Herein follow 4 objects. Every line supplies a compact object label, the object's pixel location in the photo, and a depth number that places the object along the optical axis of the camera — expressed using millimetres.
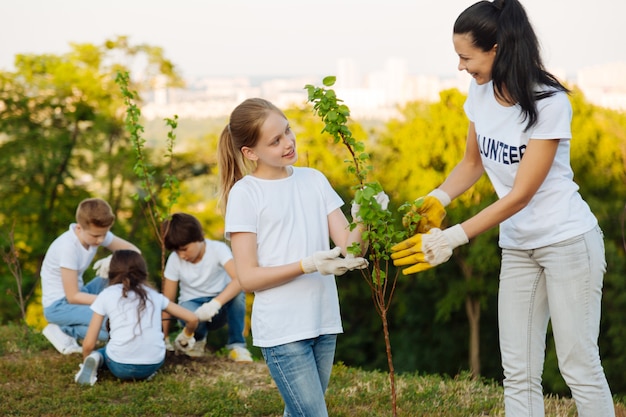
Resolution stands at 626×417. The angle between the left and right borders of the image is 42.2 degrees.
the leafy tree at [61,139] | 20844
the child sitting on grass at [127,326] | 5602
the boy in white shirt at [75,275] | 6336
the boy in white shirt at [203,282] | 6332
